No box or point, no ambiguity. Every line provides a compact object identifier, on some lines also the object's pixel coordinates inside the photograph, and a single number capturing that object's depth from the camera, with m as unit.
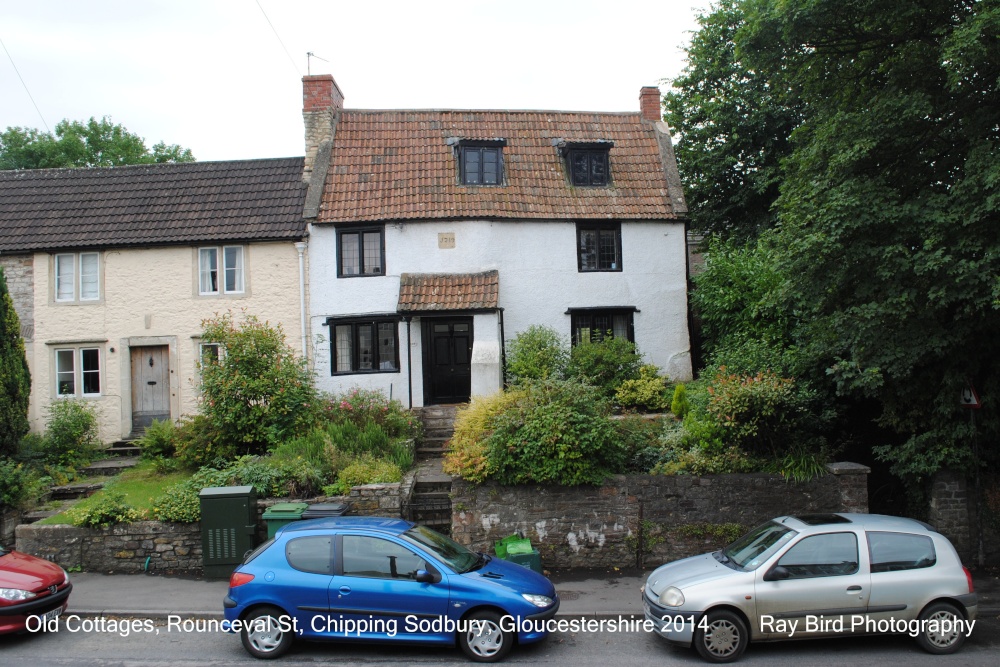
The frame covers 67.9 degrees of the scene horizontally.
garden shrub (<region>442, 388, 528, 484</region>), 11.77
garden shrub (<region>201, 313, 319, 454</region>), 15.16
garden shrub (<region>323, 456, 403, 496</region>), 12.56
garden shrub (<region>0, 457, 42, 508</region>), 13.09
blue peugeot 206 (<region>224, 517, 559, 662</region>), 8.33
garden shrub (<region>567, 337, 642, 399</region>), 17.98
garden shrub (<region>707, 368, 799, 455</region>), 11.80
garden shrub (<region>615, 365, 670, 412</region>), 17.33
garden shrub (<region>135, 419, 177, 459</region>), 16.64
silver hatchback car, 8.36
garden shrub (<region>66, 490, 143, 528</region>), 12.00
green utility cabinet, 11.52
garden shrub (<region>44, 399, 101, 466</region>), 16.98
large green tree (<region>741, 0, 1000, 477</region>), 10.02
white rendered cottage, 18.89
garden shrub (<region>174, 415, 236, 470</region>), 15.30
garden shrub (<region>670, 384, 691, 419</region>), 15.59
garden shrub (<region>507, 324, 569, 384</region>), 17.70
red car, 8.99
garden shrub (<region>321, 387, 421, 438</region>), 15.95
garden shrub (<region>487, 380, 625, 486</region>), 11.64
